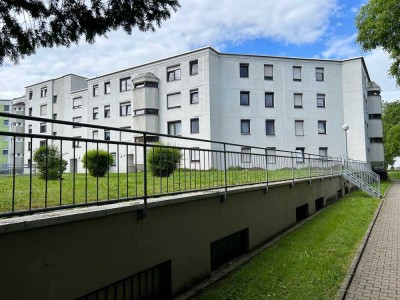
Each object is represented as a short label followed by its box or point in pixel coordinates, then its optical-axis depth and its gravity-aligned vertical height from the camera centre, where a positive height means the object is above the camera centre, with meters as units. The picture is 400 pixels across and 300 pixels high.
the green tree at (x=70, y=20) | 3.75 +1.70
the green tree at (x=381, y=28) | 12.09 +5.16
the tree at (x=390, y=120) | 43.31 +5.97
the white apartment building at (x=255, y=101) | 29.55 +5.76
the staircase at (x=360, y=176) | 18.07 -0.83
